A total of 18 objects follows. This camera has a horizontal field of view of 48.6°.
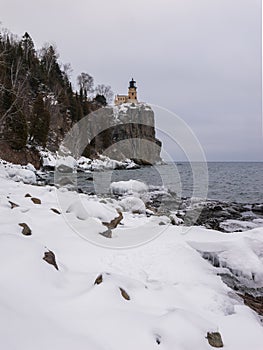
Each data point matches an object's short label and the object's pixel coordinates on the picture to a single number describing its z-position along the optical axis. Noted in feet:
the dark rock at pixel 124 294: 10.57
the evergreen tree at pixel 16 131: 86.43
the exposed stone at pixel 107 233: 18.90
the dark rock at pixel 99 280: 10.69
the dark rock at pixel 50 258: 11.37
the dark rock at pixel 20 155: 84.64
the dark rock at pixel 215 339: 9.14
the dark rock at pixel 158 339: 8.45
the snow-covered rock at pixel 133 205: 33.71
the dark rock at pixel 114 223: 21.52
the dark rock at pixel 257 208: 45.01
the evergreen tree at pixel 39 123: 103.60
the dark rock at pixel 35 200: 24.07
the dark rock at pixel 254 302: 13.10
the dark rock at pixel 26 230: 14.82
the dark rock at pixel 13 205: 20.26
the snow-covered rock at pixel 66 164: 101.02
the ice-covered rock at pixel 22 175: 55.63
